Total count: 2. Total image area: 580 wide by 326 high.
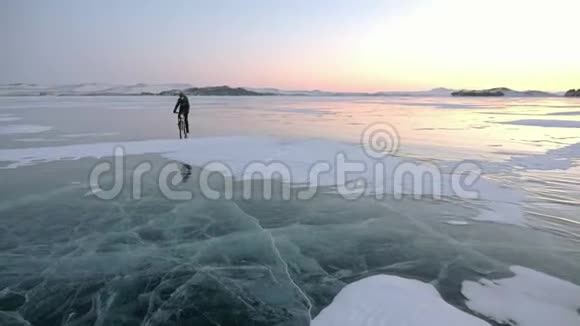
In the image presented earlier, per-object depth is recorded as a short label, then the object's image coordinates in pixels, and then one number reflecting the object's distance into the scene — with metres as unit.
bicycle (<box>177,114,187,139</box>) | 12.62
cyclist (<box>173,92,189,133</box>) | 12.67
